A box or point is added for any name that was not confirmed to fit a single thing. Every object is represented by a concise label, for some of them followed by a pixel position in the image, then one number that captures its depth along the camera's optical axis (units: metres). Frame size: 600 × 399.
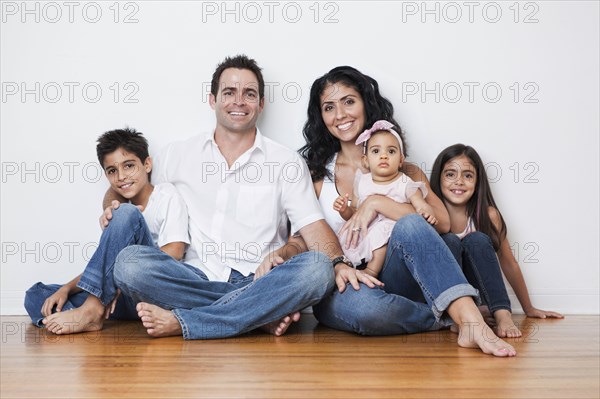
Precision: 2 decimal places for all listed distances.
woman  2.04
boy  2.29
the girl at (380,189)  2.37
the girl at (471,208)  2.69
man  2.17
